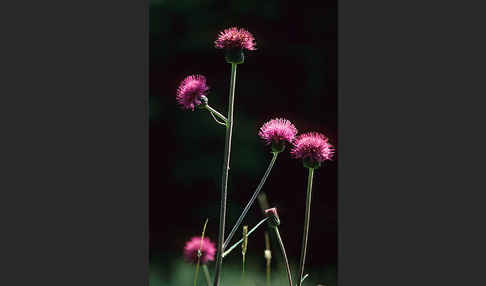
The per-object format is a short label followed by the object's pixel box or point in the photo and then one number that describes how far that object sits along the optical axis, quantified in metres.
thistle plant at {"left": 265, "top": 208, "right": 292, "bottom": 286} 2.04
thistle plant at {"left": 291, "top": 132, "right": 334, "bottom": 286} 2.04
